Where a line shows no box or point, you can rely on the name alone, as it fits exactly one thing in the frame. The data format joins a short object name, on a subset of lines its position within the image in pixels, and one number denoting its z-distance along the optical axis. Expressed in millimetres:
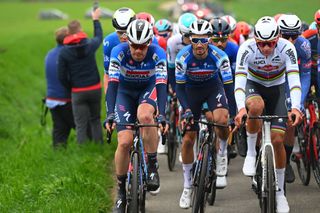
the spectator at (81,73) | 22359
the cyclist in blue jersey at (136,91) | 14750
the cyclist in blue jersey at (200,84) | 16094
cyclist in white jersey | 14500
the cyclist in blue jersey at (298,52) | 16672
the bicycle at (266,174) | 13305
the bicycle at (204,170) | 14623
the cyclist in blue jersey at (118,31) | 17453
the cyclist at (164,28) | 25537
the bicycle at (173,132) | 21125
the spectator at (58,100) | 23703
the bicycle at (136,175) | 13648
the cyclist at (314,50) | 18023
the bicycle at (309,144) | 17389
